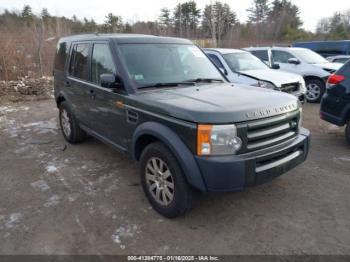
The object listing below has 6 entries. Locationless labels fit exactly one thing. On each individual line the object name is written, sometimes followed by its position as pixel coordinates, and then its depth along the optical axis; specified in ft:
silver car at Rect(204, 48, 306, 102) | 23.02
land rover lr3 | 8.73
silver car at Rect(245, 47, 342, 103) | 30.30
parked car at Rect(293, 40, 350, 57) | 58.90
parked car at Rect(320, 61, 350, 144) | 16.55
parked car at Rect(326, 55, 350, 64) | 45.49
